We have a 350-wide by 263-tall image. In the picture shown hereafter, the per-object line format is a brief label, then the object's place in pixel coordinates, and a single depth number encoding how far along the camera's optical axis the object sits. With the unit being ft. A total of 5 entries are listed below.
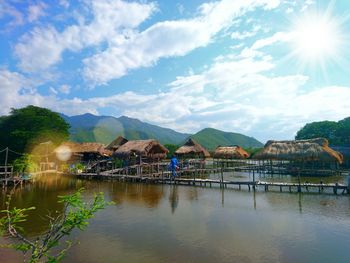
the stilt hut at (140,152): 111.14
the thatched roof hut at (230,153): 146.61
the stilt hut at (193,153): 130.93
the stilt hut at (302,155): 101.51
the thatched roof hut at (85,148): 129.11
